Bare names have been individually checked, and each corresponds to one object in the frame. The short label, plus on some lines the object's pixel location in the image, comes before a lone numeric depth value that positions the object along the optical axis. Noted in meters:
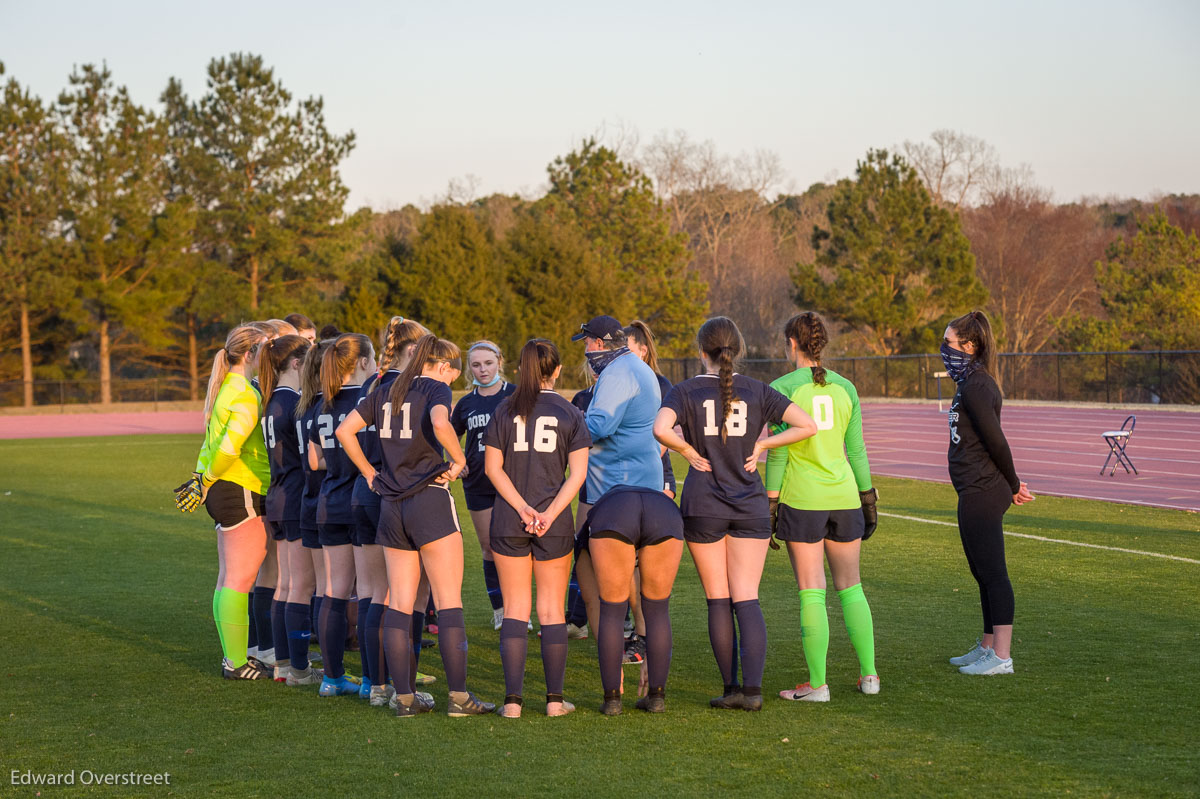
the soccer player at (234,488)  11.71
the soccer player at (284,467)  11.52
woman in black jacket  11.35
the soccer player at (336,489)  10.81
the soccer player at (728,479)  9.95
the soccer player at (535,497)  9.84
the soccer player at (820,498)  10.40
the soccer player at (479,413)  13.01
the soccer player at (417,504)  9.98
